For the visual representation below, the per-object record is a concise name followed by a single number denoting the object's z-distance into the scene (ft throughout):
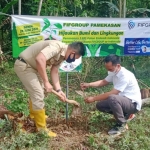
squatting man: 9.12
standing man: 8.30
